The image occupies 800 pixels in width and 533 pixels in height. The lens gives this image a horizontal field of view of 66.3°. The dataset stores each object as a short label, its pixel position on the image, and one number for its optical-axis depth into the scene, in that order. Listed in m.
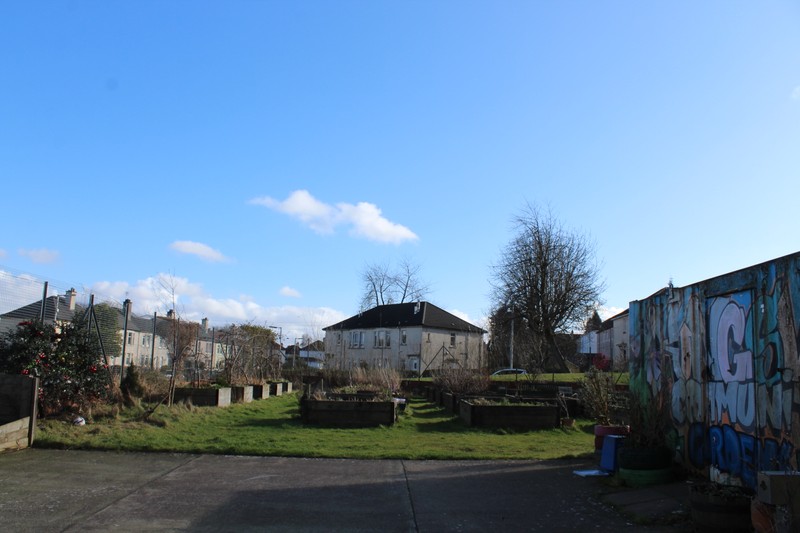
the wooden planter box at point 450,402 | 17.02
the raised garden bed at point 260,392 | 20.20
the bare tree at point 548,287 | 40.25
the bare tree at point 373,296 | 68.75
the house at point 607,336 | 69.81
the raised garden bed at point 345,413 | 14.08
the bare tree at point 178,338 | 16.31
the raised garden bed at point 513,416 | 14.10
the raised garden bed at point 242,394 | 18.02
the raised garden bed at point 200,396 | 16.17
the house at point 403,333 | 57.78
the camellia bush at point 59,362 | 11.41
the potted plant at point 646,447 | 7.86
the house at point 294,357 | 33.38
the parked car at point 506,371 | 43.01
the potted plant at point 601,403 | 9.74
